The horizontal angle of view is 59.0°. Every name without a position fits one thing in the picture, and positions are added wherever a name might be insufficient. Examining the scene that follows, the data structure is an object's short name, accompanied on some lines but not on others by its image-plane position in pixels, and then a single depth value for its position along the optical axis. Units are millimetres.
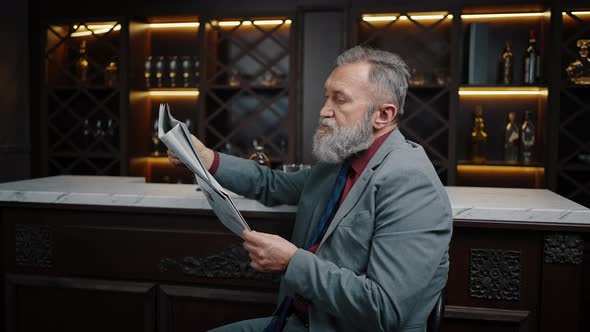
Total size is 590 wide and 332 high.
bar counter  1639
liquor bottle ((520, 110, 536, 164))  3572
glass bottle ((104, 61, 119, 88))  4090
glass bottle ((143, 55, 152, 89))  4082
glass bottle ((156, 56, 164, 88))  4043
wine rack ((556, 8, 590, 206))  3387
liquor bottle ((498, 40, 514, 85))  3596
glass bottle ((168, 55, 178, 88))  4008
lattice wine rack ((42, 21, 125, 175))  4102
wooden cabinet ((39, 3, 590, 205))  3516
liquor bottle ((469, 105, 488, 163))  3730
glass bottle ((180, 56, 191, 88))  3977
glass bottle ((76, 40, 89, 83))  4145
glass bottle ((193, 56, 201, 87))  3953
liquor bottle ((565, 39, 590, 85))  3328
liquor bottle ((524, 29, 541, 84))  3512
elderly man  1176
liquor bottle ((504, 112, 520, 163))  3646
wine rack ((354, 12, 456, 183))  3607
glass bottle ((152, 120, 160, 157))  4145
